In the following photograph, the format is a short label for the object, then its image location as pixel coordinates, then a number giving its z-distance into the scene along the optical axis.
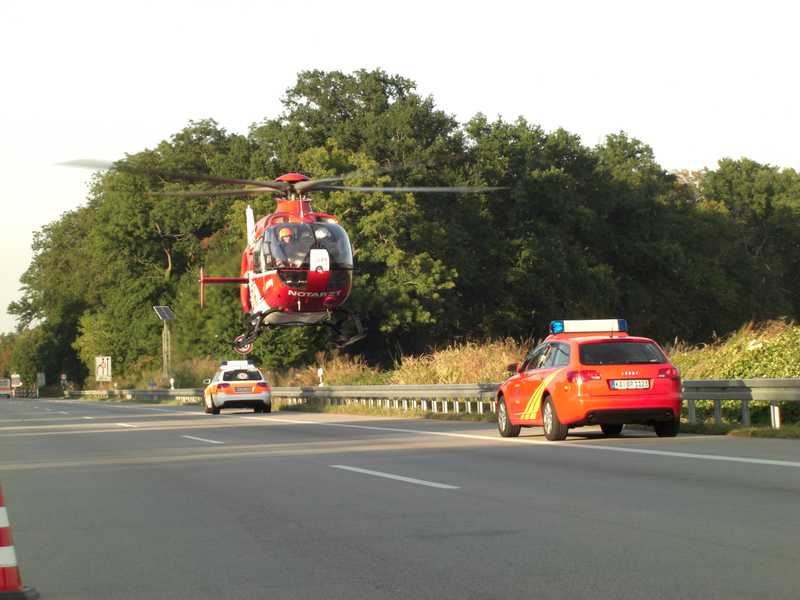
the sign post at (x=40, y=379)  132.25
